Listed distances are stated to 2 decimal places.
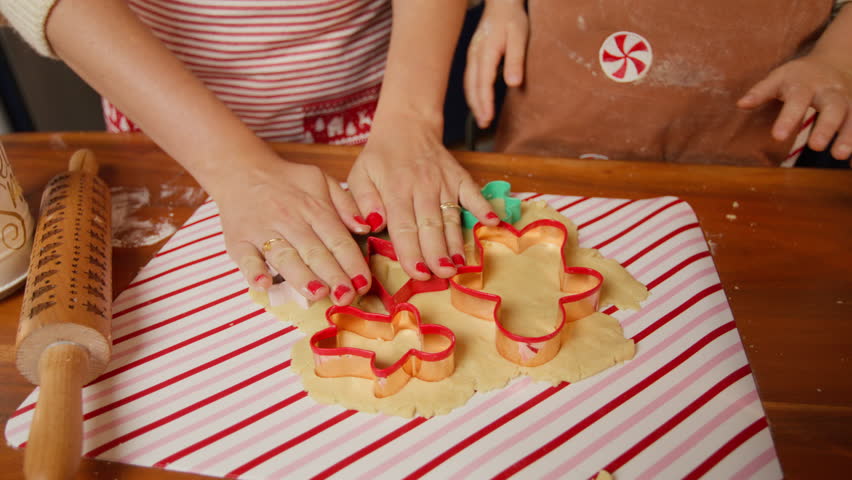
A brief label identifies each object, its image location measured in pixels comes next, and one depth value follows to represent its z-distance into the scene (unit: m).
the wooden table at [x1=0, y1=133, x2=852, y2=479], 0.55
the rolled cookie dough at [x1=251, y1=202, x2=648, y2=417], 0.57
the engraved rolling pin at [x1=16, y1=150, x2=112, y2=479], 0.46
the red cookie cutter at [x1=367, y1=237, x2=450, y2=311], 0.67
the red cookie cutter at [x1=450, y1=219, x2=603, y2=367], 0.59
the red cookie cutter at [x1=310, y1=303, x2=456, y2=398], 0.57
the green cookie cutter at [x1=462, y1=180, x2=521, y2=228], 0.78
